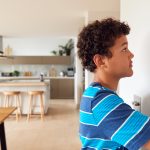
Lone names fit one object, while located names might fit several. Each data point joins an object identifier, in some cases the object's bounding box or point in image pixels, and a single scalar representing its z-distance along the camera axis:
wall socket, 1.30
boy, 0.78
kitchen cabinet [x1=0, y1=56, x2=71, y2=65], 9.89
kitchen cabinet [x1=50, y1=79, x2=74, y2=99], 9.72
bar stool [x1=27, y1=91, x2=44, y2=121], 6.27
